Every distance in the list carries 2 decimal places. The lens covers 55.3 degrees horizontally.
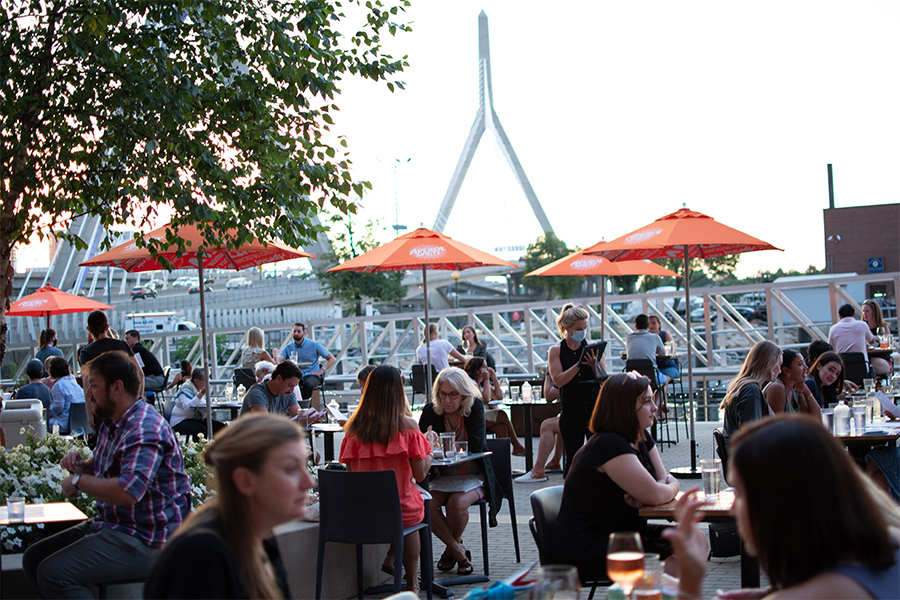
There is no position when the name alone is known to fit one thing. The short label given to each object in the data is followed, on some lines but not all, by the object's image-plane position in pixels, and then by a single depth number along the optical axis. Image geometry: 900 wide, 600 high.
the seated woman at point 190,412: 9.43
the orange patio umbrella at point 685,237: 8.40
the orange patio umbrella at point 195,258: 7.54
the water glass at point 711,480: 3.96
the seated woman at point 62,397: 10.19
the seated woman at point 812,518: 1.82
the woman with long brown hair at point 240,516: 1.96
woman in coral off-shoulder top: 4.94
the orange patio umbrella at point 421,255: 9.38
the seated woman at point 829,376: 7.56
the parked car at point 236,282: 63.44
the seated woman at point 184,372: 12.44
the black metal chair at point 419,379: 12.34
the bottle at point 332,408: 7.88
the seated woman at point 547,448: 8.87
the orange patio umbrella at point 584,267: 11.89
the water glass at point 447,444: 5.70
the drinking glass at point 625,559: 2.25
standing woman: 8.01
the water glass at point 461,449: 5.74
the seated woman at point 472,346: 12.58
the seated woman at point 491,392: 9.30
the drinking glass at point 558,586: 2.05
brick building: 58.56
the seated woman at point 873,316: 11.80
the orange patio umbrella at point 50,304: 15.05
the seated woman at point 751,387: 5.53
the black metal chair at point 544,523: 3.87
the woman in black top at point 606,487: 3.72
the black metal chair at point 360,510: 4.57
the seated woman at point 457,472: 5.59
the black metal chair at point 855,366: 10.06
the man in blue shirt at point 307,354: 12.57
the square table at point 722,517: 3.67
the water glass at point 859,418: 5.92
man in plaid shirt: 3.55
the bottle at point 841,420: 5.86
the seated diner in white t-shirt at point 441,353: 12.38
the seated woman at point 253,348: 12.12
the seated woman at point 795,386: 6.26
